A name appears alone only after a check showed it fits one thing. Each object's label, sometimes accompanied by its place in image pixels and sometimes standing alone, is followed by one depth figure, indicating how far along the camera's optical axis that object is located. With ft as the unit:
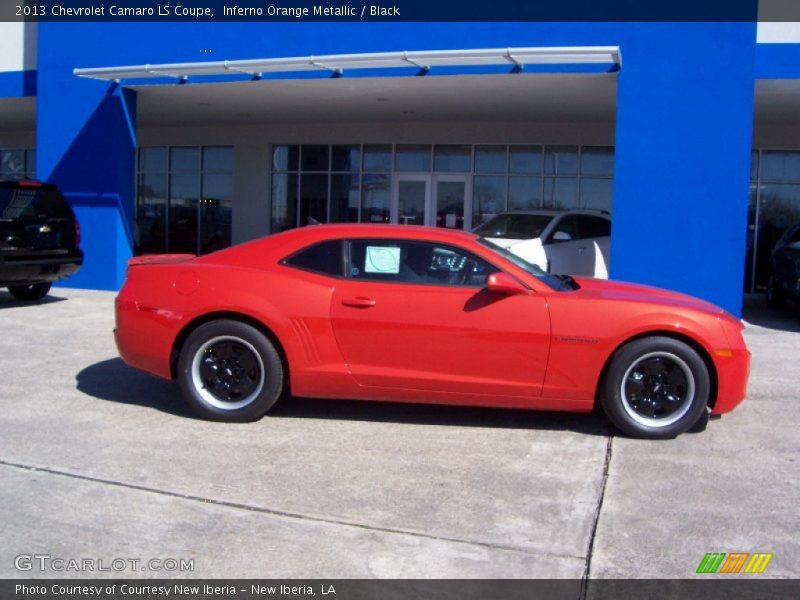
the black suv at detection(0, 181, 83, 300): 34.71
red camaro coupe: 18.49
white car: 41.55
